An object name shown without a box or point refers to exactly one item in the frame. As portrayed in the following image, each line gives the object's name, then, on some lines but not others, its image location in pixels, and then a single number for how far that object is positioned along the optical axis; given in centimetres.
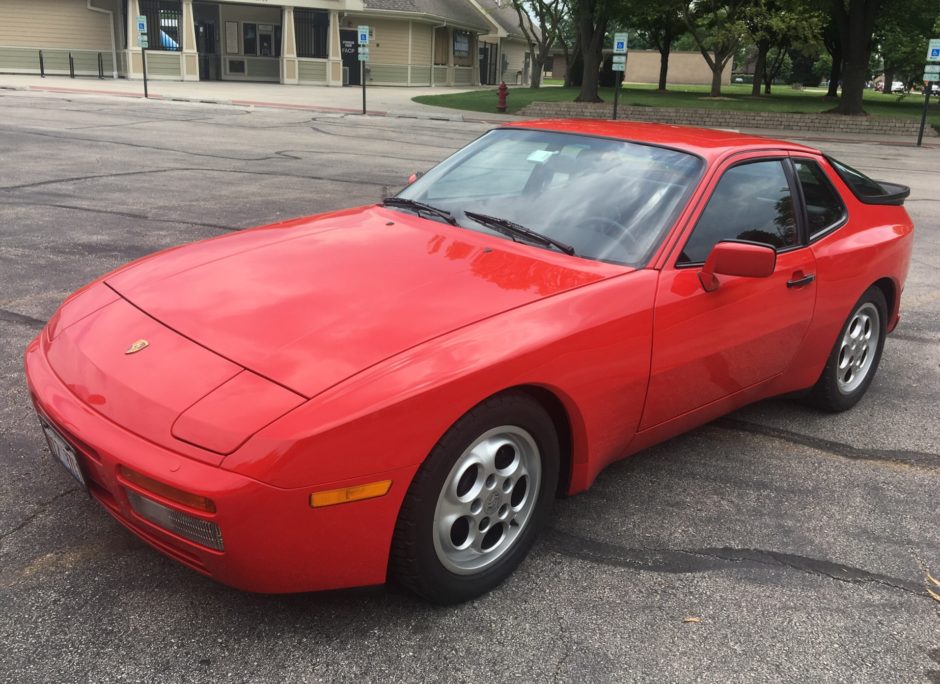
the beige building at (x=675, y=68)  7931
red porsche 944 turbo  222
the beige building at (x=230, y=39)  3678
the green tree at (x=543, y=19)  4031
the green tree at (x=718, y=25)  3638
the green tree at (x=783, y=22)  3366
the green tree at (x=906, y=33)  3156
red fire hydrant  2808
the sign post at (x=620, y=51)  2173
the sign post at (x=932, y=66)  1978
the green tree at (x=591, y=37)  2909
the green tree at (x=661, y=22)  3192
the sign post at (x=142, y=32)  2690
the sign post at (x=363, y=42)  2420
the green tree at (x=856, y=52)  2770
